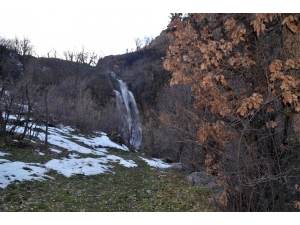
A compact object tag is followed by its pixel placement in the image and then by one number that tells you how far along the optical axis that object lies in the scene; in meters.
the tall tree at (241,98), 4.17
